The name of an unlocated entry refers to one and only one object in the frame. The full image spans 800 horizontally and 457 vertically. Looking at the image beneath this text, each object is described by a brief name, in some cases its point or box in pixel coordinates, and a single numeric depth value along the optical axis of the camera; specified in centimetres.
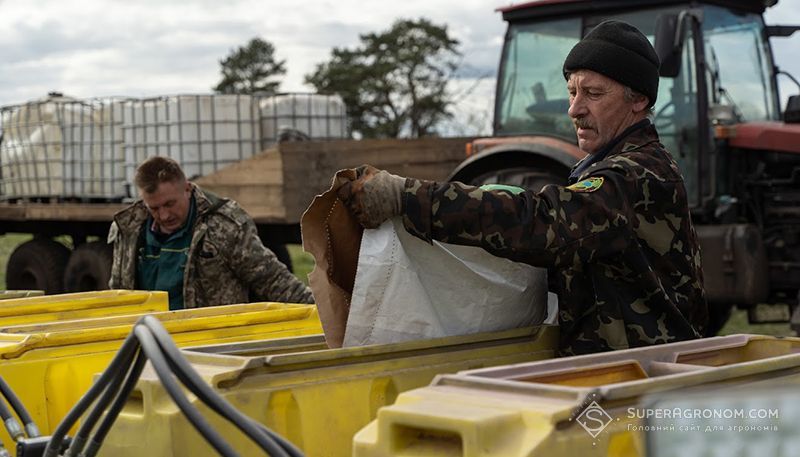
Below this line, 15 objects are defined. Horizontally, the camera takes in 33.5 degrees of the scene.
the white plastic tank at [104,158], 1209
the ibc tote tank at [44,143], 1234
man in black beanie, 288
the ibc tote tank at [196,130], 1155
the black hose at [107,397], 205
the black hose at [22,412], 261
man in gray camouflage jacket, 581
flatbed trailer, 1041
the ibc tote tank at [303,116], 1177
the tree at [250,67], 3628
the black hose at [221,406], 185
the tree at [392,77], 2481
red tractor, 840
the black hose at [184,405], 185
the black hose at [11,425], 255
